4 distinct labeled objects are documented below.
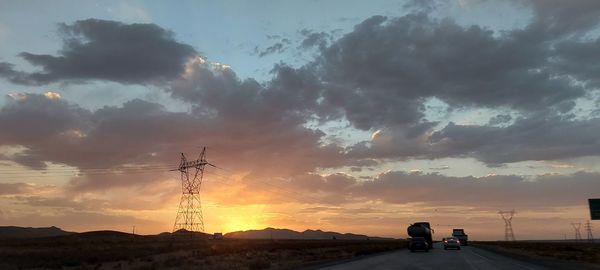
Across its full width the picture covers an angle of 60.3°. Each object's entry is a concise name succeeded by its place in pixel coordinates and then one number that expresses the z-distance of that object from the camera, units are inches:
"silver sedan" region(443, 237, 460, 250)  2871.6
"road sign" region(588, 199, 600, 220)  2471.1
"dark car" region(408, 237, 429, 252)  2471.7
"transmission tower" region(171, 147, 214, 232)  3741.9
